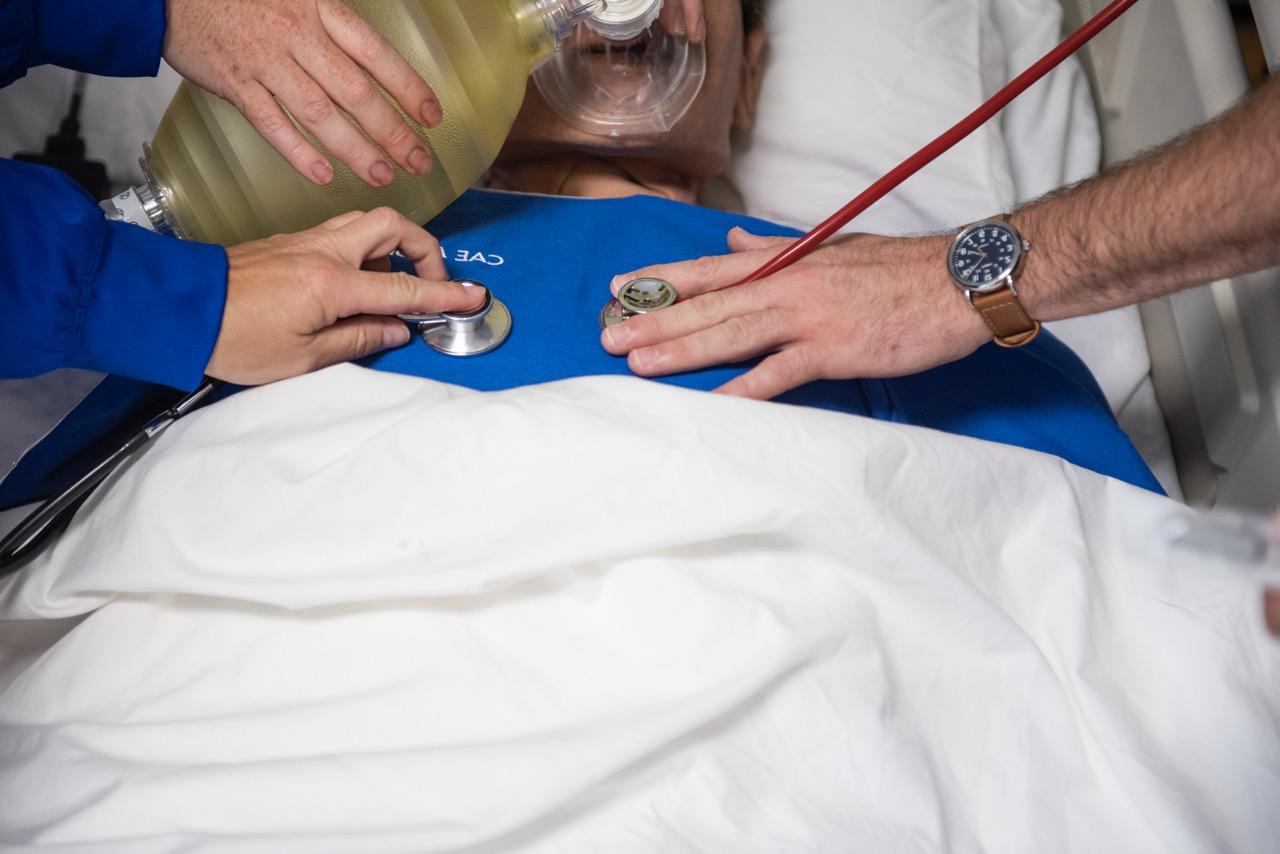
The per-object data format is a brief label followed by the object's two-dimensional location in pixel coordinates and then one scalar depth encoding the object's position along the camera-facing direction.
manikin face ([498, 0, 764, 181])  1.15
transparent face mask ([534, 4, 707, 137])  1.12
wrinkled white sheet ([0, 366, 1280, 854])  0.64
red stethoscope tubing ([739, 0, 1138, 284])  0.96
